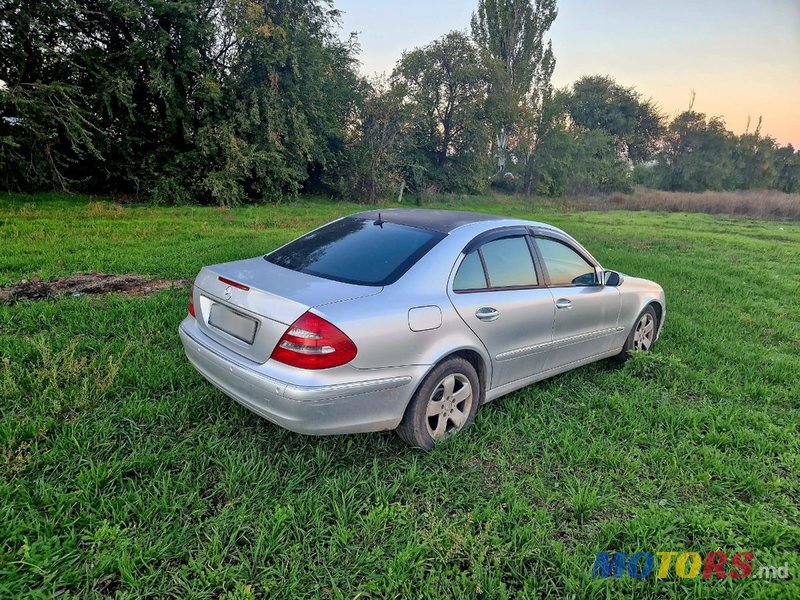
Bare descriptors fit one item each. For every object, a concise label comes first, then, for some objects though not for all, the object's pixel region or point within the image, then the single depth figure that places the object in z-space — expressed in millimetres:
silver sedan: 2418
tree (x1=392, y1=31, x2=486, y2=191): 30000
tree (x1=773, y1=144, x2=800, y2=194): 51281
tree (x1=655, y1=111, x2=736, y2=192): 50781
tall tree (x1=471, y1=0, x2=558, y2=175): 33906
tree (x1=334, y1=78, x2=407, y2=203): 25641
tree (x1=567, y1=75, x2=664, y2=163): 53500
